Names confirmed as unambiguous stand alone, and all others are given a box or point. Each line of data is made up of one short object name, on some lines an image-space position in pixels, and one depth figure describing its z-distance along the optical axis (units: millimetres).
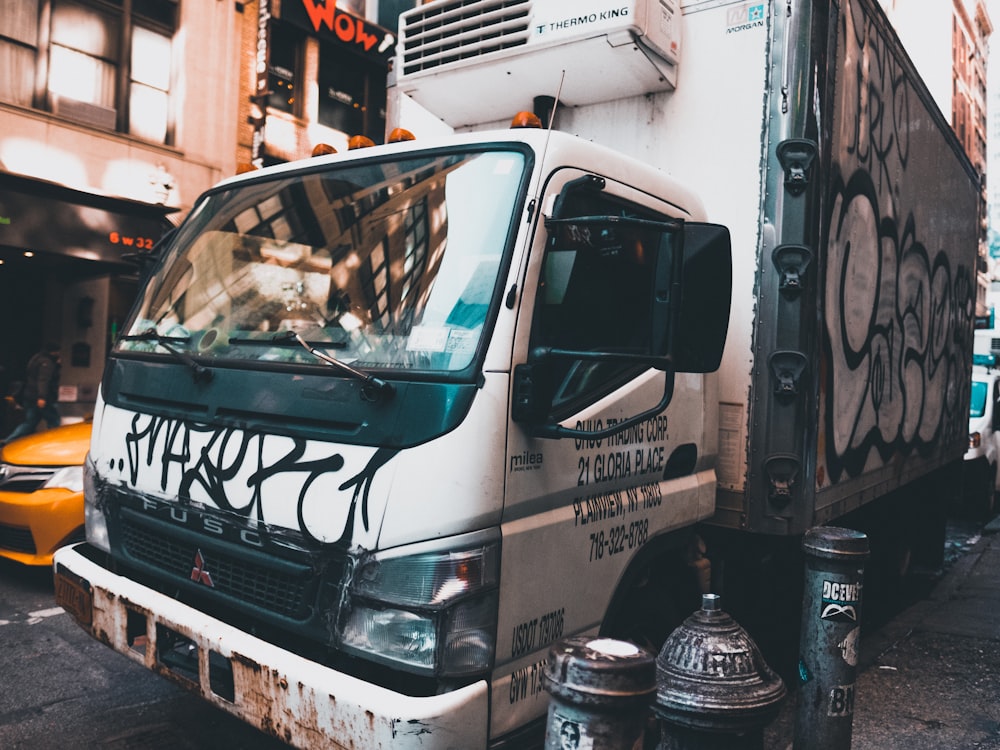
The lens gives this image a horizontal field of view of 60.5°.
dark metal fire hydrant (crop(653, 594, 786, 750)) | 2383
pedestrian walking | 11953
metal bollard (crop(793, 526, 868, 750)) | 3051
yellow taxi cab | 5637
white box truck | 2514
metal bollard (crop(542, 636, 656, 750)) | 1870
